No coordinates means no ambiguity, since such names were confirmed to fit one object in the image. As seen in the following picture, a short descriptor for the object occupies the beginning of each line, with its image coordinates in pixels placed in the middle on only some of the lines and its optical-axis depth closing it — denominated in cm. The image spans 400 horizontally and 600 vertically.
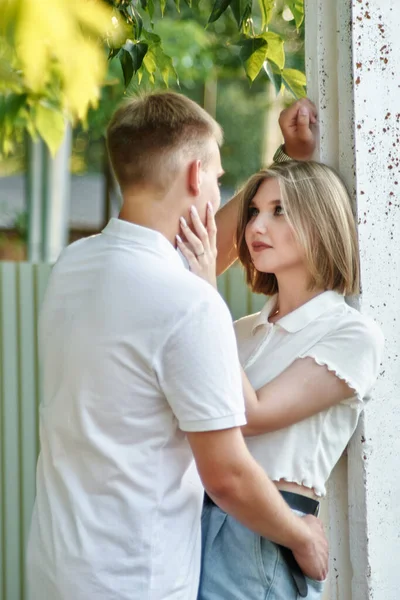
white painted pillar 376
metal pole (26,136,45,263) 1942
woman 356
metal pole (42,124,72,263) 1855
